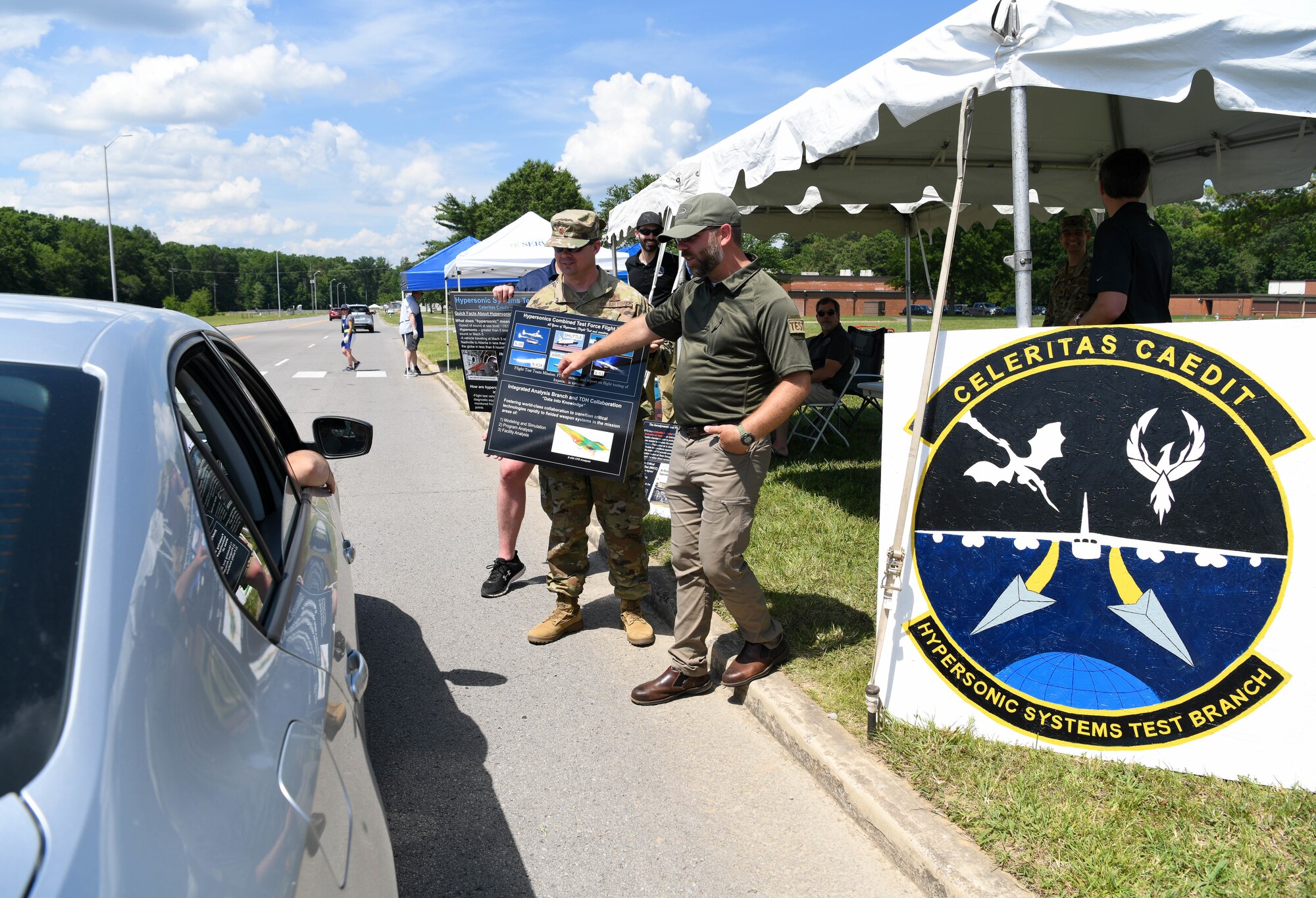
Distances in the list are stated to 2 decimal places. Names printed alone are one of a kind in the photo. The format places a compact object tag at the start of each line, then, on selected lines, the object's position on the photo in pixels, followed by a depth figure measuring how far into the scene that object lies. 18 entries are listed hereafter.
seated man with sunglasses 9.48
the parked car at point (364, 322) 60.84
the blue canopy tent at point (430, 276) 19.45
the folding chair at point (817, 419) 9.56
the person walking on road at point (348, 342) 23.61
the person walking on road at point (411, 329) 21.70
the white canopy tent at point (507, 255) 17.23
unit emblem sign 2.97
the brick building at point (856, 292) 94.50
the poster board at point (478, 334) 8.23
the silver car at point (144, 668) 1.10
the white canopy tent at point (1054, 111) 3.69
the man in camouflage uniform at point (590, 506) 4.80
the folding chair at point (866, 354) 10.57
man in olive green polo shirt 3.64
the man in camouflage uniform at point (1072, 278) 6.22
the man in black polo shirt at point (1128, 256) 3.89
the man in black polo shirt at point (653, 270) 6.72
